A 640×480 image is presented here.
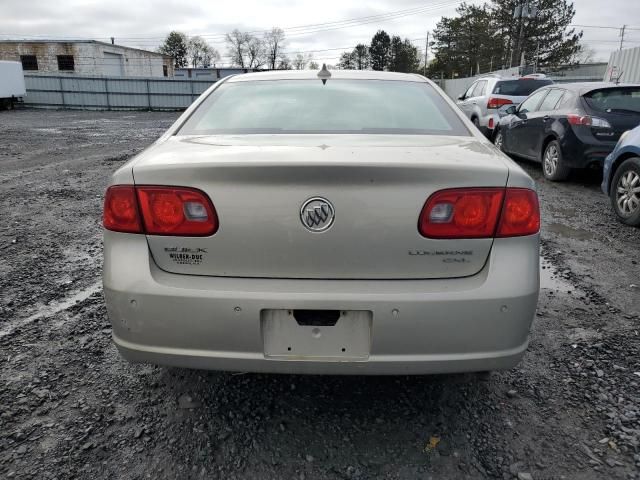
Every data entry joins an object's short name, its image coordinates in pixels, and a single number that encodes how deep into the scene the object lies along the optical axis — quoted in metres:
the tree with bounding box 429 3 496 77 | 55.97
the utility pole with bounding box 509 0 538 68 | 33.56
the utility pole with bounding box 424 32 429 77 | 68.72
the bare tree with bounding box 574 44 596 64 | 51.91
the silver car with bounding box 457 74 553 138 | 11.65
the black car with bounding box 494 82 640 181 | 6.88
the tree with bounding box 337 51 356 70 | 84.19
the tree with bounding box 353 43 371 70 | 83.62
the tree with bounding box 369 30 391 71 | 82.94
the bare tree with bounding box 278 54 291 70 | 75.43
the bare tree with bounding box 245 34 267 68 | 78.19
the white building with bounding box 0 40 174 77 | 40.84
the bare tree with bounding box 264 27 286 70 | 77.56
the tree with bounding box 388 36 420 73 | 79.75
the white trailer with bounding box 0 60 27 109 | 24.50
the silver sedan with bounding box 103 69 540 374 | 1.85
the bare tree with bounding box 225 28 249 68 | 78.56
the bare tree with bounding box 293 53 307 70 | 76.33
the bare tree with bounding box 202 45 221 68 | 82.49
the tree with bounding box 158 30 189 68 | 81.94
